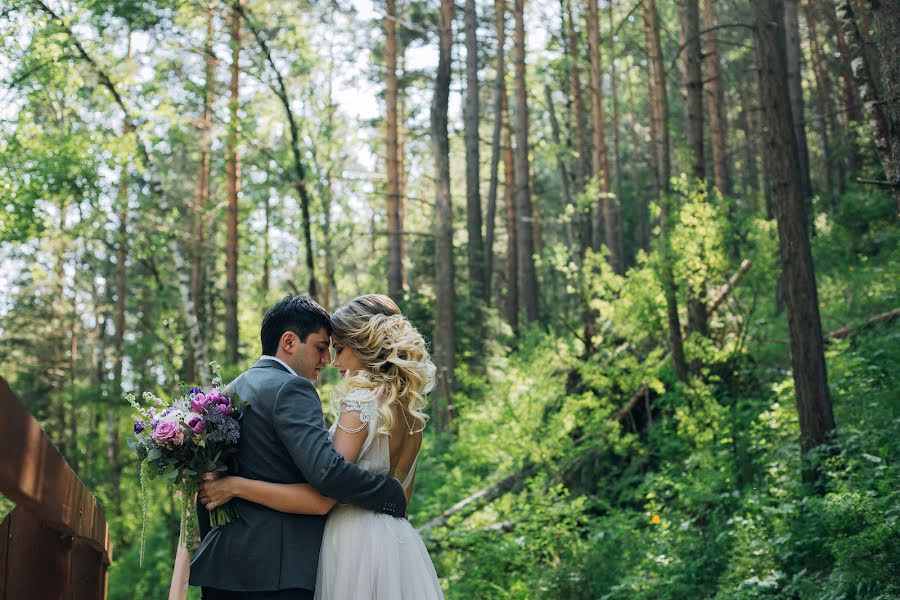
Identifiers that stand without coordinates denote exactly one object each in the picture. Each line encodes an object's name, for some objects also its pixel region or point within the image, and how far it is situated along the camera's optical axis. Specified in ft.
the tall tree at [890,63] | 22.06
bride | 12.64
